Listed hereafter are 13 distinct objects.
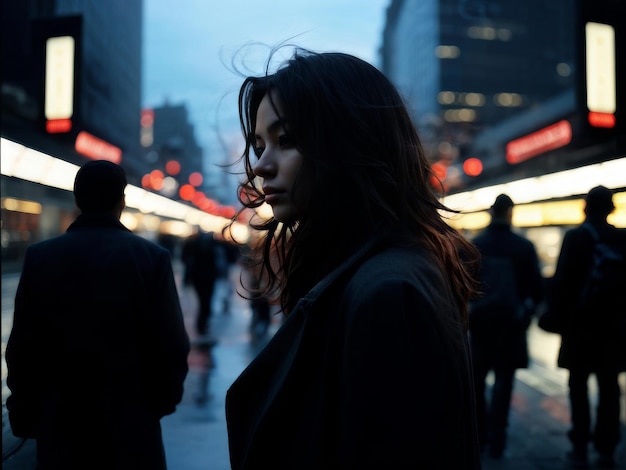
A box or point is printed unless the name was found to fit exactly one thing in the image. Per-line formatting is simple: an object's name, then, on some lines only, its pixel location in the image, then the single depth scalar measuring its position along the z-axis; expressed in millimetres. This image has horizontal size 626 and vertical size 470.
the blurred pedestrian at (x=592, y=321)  4043
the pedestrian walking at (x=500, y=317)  4434
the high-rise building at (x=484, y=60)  72750
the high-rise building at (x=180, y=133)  115312
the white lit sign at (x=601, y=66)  9173
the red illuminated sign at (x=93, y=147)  11906
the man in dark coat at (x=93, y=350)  2270
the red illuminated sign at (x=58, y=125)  9148
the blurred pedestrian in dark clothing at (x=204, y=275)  10133
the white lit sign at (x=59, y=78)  9172
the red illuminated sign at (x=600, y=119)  8969
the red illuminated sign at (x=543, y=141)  18891
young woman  888
